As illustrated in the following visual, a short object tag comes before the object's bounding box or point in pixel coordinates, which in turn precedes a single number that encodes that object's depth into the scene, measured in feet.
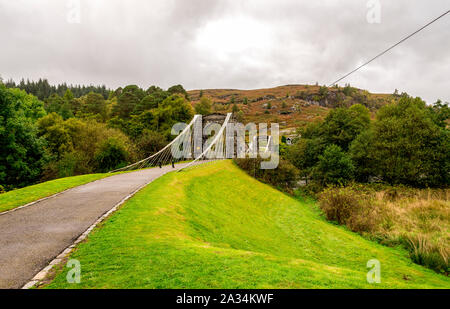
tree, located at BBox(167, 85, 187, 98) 227.92
